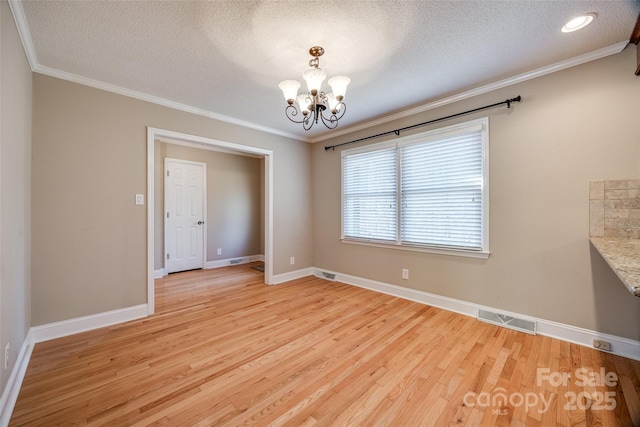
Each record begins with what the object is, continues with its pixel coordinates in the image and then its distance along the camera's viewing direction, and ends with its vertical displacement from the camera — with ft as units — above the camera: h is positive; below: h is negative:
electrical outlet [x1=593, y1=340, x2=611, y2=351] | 6.90 -3.55
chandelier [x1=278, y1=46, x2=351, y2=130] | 6.53 +3.37
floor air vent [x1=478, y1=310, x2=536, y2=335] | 8.06 -3.54
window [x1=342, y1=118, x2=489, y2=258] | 9.29 +0.95
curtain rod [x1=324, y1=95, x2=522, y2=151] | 8.37 +3.73
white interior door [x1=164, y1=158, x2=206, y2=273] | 15.98 -0.10
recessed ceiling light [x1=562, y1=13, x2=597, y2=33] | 5.74 +4.46
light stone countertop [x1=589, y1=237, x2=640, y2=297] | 3.34 -0.78
